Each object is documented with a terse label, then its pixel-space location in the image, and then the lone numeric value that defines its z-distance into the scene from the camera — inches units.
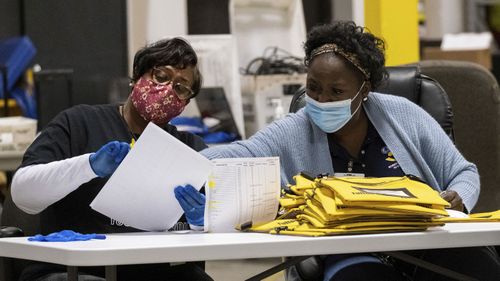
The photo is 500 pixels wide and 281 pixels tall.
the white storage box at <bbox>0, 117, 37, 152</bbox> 336.0
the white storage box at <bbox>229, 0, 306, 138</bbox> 403.8
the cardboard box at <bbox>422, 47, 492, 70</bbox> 502.6
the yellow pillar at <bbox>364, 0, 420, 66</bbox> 416.8
